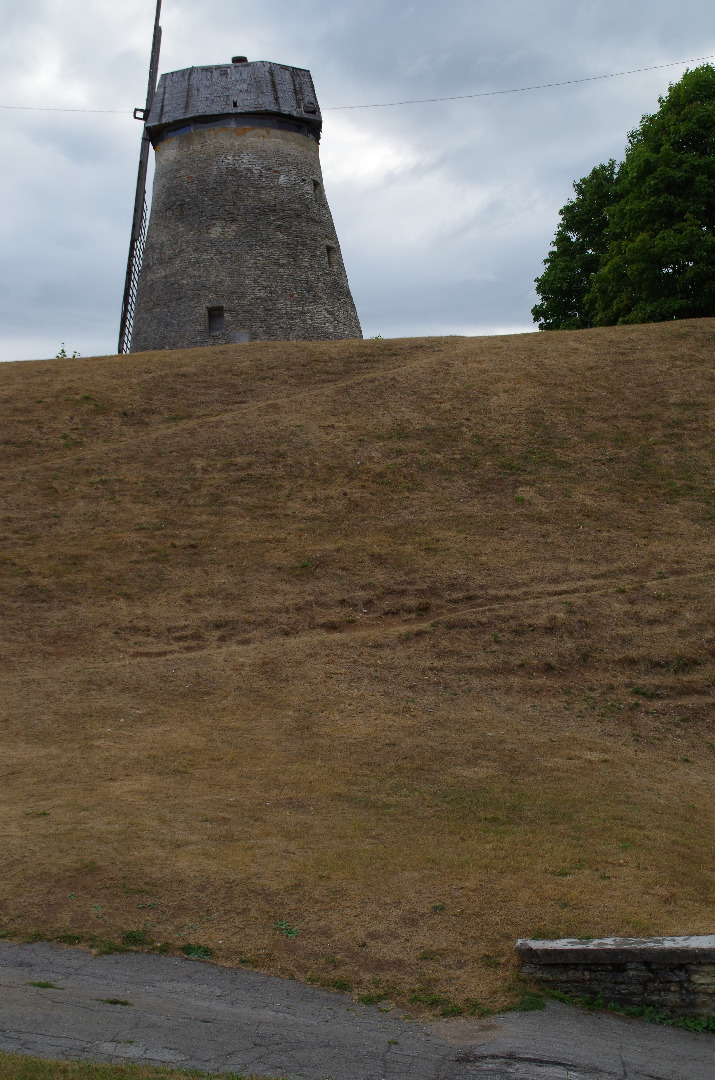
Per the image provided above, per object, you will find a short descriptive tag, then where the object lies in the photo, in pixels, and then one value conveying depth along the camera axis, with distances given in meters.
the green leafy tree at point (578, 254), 35.62
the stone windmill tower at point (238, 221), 30.66
